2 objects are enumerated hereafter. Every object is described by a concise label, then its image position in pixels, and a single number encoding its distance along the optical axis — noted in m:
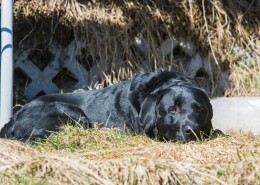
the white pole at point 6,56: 10.34
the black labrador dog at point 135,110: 9.87
